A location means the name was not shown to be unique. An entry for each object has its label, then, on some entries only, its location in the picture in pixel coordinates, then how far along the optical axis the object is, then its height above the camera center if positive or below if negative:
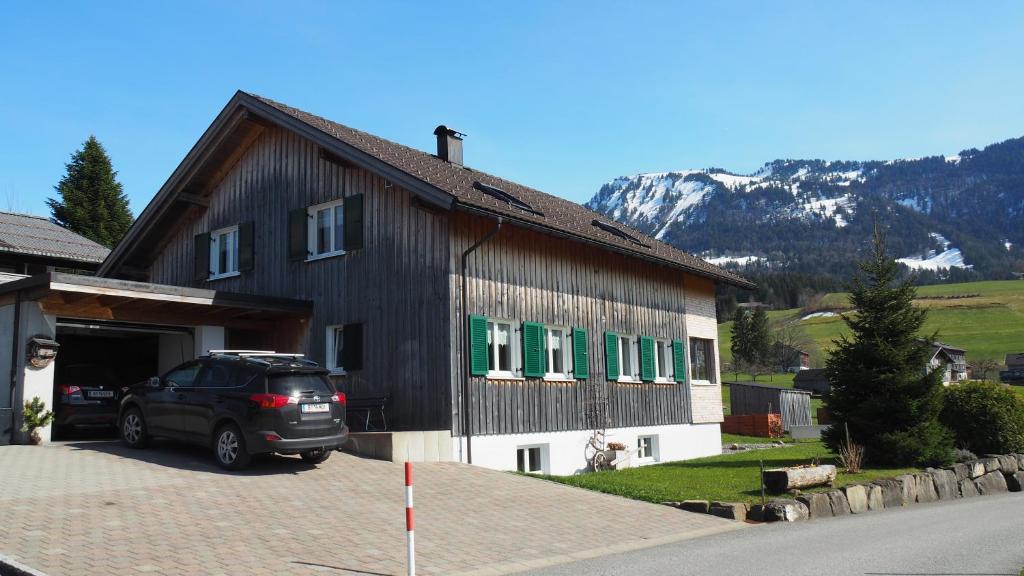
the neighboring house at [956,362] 76.00 +2.84
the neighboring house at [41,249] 26.42 +5.36
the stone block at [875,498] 14.34 -1.66
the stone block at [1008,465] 18.33 -1.50
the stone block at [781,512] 12.56 -1.60
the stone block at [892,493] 14.74 -1.64
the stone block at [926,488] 15.72 -1.67
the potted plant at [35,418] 15.30 +0.04
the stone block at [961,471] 17.06 -1.49
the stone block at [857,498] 13.90 -1.60
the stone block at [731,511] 12.54 -1.57
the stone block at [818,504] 13.07 -1.59
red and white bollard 7.87 -1.05
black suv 12.69 +0.11
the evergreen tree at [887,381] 18.00 +0.31
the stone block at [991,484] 17.42 -1.82
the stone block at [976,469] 17.36 -1.50
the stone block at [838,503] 13.52 -1.62
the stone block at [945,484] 16.23 -1.67
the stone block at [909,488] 15.24 -1.61
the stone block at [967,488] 16.89 -1.82
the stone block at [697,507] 12.88 -1.54
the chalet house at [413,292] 16.47 +2.38
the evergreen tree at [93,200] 46.59 +11.73
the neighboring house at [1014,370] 74.25 +1.93
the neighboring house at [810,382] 64.38 +1.23
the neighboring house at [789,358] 82.31 +3.95
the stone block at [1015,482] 18.20 -1.85
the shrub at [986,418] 19.23 -0.54
